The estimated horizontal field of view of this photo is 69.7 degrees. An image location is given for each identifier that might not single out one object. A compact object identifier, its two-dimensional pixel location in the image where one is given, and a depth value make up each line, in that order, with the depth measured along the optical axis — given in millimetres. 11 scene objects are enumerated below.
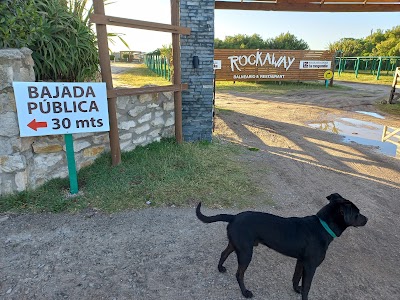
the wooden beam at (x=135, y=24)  3922
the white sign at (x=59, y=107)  3359
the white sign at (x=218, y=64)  18928
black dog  2264
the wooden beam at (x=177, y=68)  5059
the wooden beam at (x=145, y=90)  4207
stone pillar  5605
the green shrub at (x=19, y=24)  3566
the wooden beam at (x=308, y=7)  8055
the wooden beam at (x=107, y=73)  3957
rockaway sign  19297
